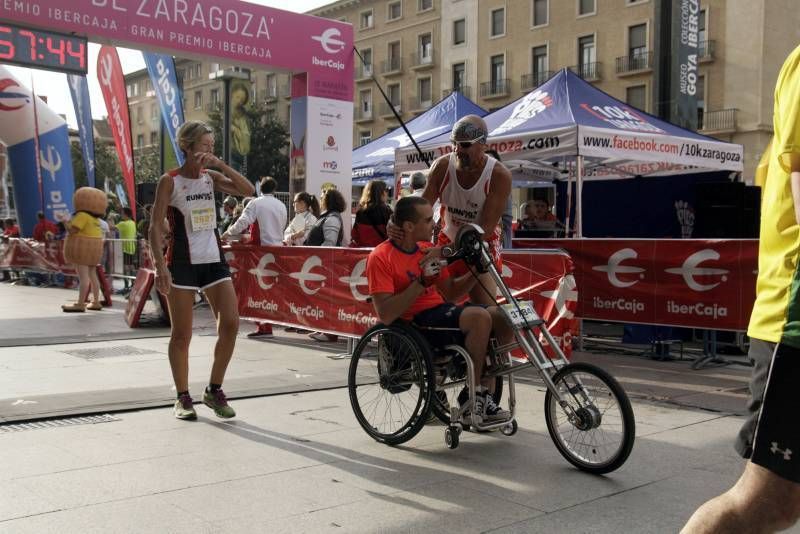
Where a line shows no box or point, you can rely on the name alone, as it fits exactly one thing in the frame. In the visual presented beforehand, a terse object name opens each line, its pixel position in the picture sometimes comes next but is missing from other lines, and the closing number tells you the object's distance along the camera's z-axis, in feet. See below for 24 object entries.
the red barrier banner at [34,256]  60.29
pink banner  35.58
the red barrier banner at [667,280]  24.41
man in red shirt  14.58
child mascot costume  41.22
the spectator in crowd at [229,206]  48.38
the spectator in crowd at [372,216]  27.63
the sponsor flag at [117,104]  50.57
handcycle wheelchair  13.25
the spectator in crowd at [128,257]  51.13
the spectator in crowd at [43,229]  62.85
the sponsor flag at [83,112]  65.92
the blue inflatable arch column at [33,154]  66.95
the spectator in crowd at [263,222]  32.32
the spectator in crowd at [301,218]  33.86
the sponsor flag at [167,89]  48.73
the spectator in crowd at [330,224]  30.42
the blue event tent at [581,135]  32.73
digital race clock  34.24
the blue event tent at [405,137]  46.11
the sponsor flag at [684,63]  44.50
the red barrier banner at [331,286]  23.79
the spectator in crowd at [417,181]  29.55
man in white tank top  15.84
